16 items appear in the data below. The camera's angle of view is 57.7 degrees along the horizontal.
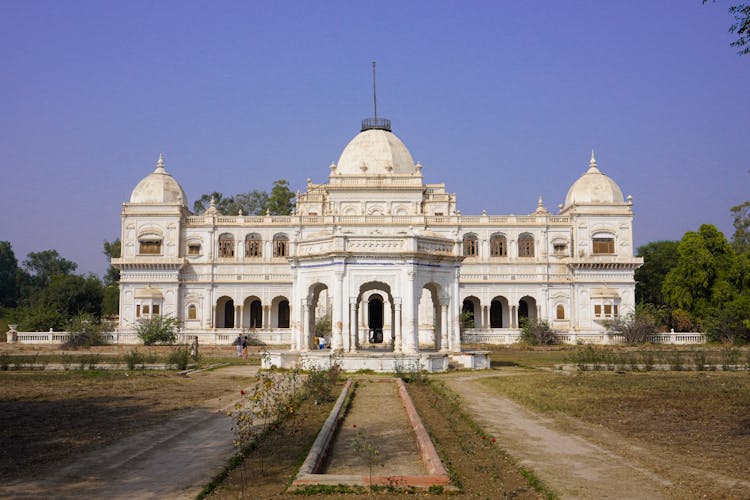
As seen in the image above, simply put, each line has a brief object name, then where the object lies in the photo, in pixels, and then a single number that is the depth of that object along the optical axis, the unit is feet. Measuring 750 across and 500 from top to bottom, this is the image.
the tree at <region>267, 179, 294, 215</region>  250.16
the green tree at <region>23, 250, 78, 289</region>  346.95
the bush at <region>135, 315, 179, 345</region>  139.03
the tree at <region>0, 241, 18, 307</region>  311.88
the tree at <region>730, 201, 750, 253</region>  228.84
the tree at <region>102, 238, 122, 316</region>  212.43
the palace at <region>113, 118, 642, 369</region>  178.19
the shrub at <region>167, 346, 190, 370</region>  89.97
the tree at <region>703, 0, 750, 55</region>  41.50
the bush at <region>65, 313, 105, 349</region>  142.00
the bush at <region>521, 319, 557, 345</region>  152.81
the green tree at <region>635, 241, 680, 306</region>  216.13
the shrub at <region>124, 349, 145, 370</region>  88.75
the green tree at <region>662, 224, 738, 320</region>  162.40
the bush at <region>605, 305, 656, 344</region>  150.10
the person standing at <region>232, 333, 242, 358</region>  122.01
